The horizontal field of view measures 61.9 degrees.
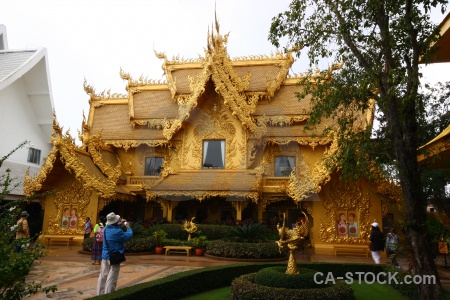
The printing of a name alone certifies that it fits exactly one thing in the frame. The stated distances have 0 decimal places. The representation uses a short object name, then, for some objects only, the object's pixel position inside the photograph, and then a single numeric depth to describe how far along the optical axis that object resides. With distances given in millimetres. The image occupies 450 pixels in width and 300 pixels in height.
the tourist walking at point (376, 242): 9617
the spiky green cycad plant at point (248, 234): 11906
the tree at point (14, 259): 3570
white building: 20469
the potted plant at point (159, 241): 12183
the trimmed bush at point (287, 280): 5816
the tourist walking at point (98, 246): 9105
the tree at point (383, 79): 5652
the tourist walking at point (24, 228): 8864
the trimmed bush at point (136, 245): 12011
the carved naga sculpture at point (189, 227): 12844
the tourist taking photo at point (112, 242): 5809
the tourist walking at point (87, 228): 13329
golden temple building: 13711
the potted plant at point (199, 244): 11953
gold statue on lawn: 6148
